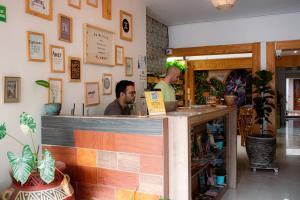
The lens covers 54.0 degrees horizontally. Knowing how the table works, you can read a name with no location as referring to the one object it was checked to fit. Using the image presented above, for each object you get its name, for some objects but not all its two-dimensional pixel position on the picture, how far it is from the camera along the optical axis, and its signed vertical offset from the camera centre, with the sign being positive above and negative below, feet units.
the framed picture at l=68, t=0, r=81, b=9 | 10.99 +3.52
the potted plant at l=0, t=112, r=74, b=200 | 6.08 -1.85
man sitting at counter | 12.63 +0.07
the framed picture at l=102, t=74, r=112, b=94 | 13.09 +0.57
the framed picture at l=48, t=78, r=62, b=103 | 10.00 +0.20
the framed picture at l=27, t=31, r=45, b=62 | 9.18 +1.59
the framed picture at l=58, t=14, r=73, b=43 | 10.42 +2.48
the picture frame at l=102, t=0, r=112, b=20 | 12.97 +3.89
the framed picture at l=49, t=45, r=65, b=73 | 10.07 +1.32
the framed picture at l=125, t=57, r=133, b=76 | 14.80 +1.50
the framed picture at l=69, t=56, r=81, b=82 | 11.01 +1.02
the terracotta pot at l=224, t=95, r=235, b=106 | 14.66 -0.25
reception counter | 7.28 -1.55
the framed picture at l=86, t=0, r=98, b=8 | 12.00 +3.85
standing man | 14.44 +0.62
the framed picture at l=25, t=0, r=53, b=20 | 9.25 +2.87
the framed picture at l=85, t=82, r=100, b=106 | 11.96 +0.11
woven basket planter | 17.63 -3.37
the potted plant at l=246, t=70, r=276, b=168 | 17.66 -2.06
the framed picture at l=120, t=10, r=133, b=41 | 14.37 +3.51
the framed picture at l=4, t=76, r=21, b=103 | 8.43 +0.21
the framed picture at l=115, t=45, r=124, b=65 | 13.92 +1.97
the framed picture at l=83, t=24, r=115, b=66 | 11.77 +2.14
